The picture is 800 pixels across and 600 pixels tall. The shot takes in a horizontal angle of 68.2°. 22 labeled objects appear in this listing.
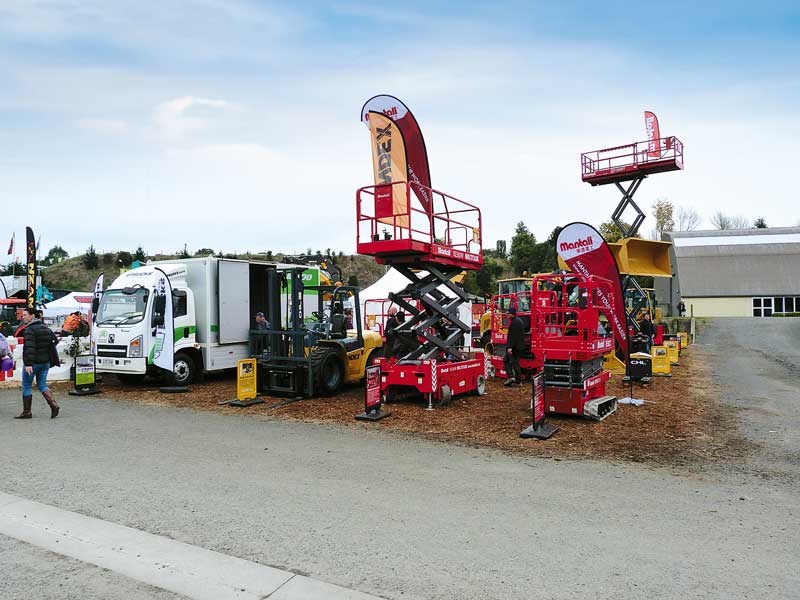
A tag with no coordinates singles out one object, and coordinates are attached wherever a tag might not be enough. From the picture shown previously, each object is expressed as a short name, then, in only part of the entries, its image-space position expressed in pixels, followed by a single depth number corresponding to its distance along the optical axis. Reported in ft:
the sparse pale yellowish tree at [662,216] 242.78
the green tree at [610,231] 187.29
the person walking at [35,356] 33.40
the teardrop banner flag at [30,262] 80.53
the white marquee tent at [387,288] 92.71
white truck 45.57
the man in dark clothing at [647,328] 60.18
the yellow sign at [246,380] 39.45
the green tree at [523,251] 216.74
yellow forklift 41.52
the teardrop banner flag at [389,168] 37.06
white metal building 165.68
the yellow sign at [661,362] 53.36
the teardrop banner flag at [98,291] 48.47
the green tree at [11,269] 212.76
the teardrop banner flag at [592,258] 42.37
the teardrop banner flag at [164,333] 45.50
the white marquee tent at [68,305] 113.19
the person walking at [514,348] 45.52
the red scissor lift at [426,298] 36.76
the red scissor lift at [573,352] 31.71
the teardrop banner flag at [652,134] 79.71
